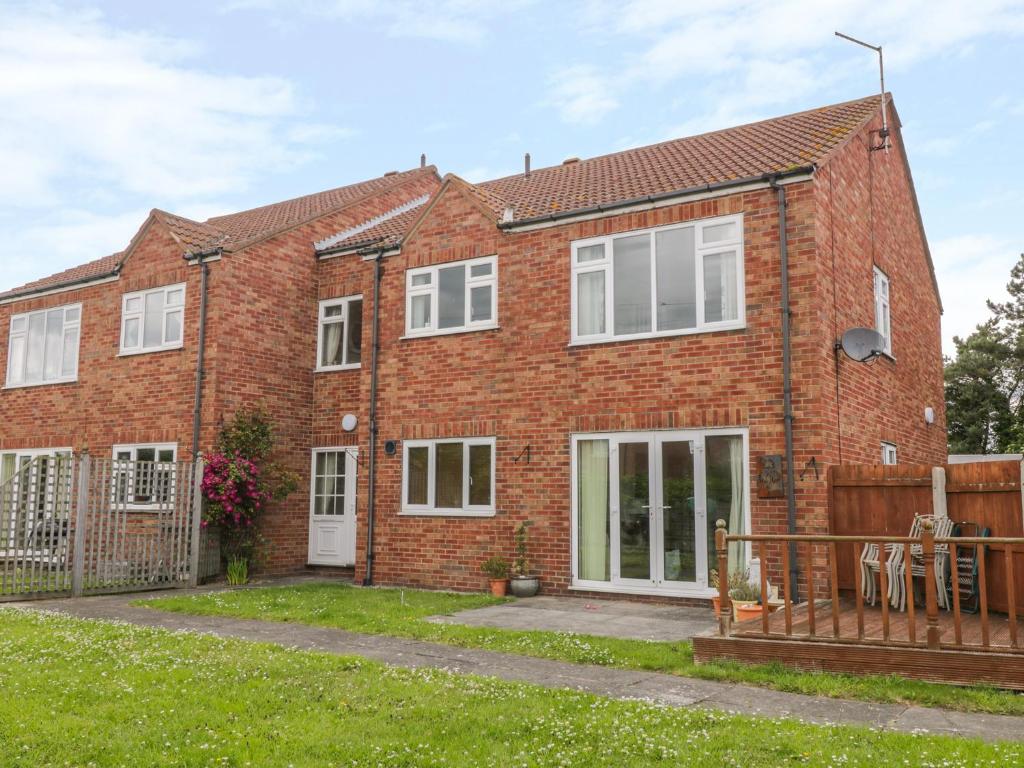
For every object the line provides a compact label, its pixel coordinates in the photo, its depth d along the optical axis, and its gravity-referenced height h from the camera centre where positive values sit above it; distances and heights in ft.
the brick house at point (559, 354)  36.52 +7.08
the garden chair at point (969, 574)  28.99 -2.85
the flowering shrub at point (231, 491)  47.06 -0.25
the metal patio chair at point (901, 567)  30.37 -2.77
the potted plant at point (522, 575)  39.93 -4.11
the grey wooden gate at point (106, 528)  40.81 -2.18
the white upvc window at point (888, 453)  42.73 +1.96
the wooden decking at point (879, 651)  21.43 -4.27
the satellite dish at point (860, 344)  36.70 +6.36
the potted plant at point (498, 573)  40.52 -4.09
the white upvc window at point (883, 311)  44.31 +9.54
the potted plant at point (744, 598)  29.81 -3.86
